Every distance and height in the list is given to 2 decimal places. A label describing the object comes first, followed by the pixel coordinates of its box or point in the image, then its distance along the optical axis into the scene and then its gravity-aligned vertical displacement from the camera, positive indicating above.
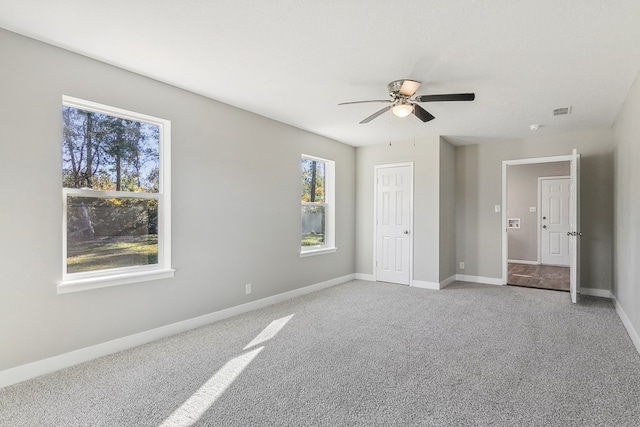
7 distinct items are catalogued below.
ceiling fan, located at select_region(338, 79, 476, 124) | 2.97 +1.06
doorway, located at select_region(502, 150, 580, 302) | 7.50 -0.16
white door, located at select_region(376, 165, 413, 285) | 5.85 -0.17
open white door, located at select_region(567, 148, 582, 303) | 4.58 -0.21
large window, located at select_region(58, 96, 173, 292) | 2.82 +0.16
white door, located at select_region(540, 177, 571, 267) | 7.54 -0.17
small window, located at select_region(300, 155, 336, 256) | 5.39 +0.13
